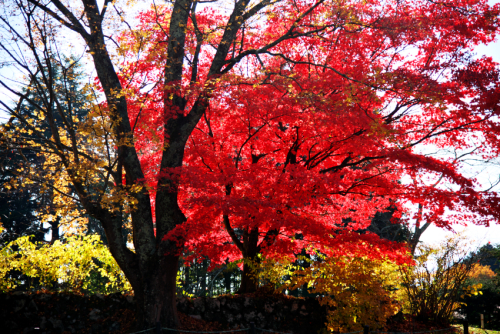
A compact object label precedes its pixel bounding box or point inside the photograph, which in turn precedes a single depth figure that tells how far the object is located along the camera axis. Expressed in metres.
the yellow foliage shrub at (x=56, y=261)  8.72
